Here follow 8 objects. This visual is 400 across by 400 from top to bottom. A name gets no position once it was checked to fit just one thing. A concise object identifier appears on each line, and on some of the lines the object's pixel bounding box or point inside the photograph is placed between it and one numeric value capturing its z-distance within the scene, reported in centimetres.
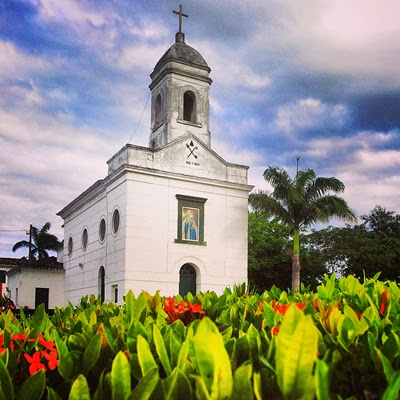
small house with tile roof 3059
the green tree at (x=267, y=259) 3450
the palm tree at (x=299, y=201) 2561
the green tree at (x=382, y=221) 4444
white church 2238
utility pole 4875
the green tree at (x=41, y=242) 4953
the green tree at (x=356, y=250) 3466
